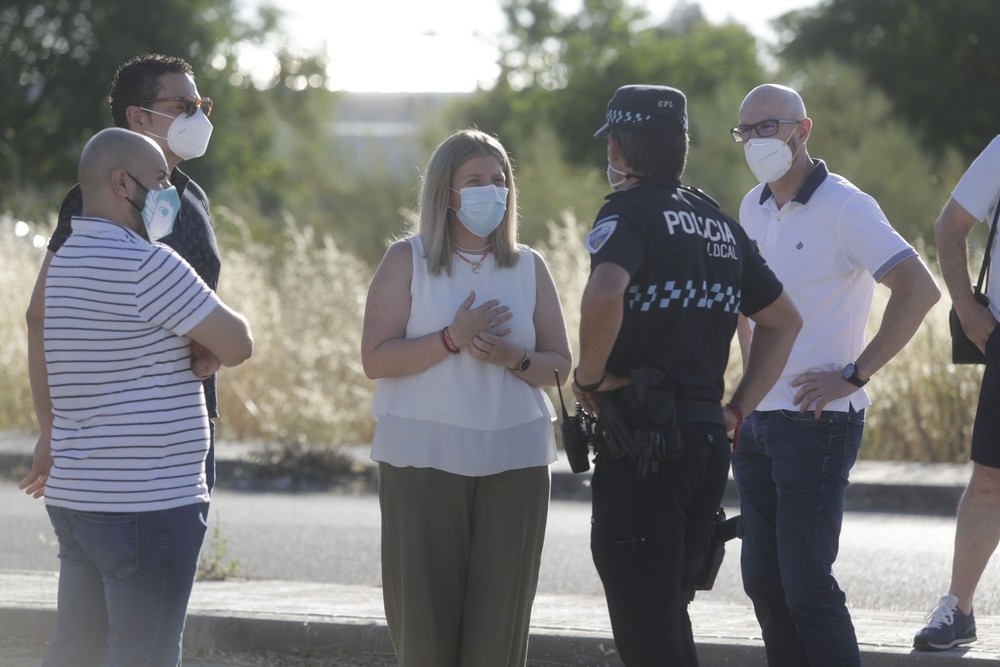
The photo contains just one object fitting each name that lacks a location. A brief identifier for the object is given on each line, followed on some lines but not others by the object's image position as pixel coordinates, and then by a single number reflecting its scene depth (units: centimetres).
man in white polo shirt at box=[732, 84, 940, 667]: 893
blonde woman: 817
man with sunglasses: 828
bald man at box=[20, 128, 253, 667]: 699
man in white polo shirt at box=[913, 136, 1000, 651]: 1012
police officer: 766
